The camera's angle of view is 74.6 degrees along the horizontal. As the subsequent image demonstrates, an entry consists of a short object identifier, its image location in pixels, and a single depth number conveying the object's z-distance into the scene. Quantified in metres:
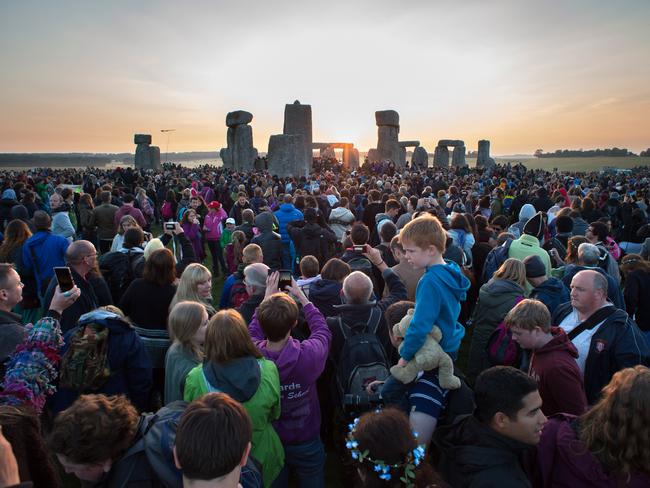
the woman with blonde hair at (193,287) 3.74
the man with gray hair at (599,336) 3.10
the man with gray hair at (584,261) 4.46
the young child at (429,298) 2.56
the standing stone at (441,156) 36.31
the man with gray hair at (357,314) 3.31
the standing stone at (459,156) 37.44
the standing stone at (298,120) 29.49
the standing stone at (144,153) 30.28
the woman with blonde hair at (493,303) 3.94
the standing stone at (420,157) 33.33
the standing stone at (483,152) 37.69
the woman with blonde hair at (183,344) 3.03
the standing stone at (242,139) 26.89
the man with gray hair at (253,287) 3.72
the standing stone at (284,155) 24.41
